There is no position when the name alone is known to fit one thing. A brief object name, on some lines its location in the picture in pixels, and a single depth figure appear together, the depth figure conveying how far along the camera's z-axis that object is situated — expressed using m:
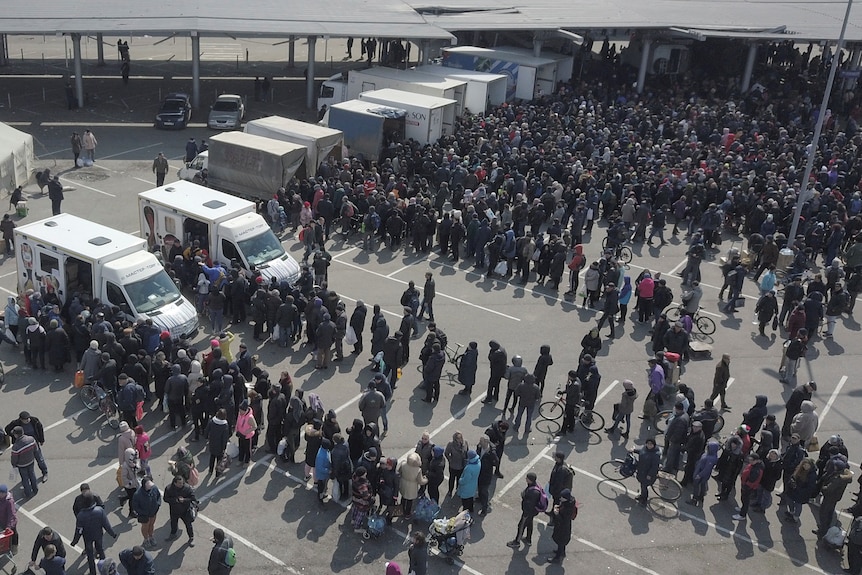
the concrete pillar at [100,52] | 46.27
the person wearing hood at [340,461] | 14.19
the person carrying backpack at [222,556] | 11.98
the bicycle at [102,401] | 16.53
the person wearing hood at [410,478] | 14.05
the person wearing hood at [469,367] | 17.70
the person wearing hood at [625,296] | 21.41
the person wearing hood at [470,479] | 14.15
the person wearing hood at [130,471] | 13.93
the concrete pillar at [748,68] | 44.50
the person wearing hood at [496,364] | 17.50
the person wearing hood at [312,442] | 14.77
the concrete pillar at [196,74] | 38.62
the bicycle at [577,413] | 17.27
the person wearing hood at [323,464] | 14.34
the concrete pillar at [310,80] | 40.52
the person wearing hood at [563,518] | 13.33
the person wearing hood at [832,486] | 14.36
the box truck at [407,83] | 35.47
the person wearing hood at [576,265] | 22.91
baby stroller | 13.48
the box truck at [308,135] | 28.53
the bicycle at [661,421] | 17.44
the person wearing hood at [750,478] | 14.84
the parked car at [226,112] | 36.53
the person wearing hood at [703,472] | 14.94
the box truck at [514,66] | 40.91
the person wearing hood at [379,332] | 18.58
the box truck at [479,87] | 38.09
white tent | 27.89
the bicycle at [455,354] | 19.36
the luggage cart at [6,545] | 12.71
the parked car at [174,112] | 36.44
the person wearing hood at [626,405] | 16.38
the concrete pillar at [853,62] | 45.96
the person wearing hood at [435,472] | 14.21
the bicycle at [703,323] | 21.67
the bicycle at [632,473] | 15.49
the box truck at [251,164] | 27.11
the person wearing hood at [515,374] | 16.86
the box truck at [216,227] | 21.36
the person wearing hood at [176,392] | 16.00
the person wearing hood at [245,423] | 15.05
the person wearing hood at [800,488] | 14.69
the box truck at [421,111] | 32.31
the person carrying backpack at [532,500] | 13.62
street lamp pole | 25.06
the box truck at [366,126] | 31.45
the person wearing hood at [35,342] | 17.81
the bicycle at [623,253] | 25.33
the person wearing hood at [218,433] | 14.77
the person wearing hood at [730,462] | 15.21
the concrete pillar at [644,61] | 43.73
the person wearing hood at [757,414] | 16.47
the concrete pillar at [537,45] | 43.55
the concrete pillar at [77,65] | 36.78
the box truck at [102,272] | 18.73
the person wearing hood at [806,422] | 16.33
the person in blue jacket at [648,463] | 14.66
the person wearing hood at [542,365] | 17.55
